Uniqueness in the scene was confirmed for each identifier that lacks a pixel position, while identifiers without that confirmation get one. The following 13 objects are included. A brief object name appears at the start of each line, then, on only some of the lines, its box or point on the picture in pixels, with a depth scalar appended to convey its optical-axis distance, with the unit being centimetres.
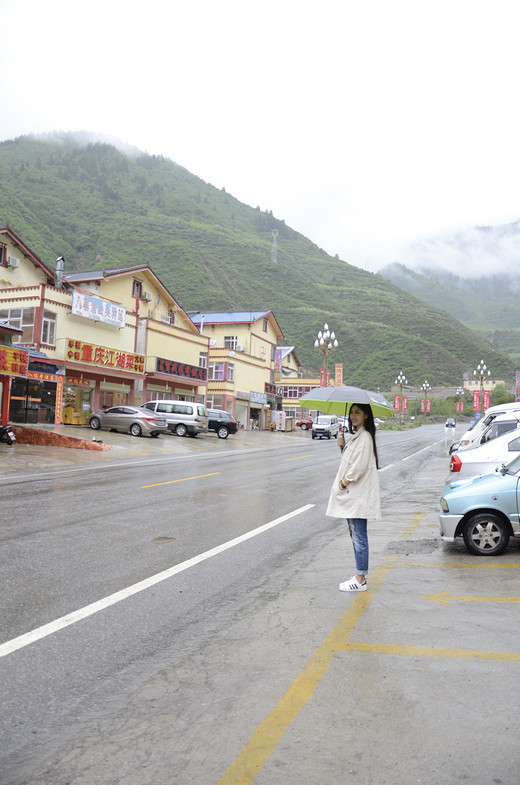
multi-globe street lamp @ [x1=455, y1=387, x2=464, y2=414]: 10291
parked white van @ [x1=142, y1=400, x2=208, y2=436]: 3384
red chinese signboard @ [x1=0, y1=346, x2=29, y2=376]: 2362
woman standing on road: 569
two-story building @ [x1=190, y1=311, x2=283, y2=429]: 5119
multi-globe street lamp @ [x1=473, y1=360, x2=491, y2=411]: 5747
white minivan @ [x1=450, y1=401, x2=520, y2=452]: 1431
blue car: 719
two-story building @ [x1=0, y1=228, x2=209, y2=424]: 3120
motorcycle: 2303
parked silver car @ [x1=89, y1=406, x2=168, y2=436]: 3039
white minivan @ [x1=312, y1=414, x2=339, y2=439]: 4516
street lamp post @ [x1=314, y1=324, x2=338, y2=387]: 4112
